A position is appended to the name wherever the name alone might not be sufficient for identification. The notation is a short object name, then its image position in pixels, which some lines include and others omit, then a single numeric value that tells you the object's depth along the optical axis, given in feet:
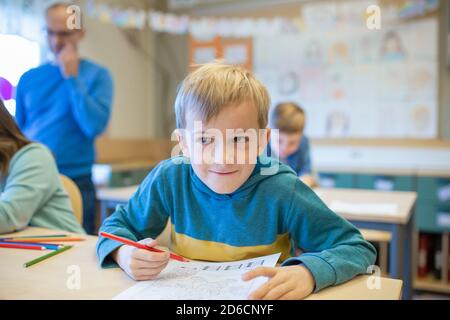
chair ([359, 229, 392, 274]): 8.20
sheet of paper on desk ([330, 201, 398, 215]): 5.02
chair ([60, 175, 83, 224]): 4.33
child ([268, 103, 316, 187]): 6.72
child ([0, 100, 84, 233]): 3.42
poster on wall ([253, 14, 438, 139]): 10.03
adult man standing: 5.02
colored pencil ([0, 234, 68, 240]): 3.19
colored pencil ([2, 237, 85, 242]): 3.06
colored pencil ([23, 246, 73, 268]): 2.50
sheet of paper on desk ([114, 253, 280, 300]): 1.99
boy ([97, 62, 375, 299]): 2.35
